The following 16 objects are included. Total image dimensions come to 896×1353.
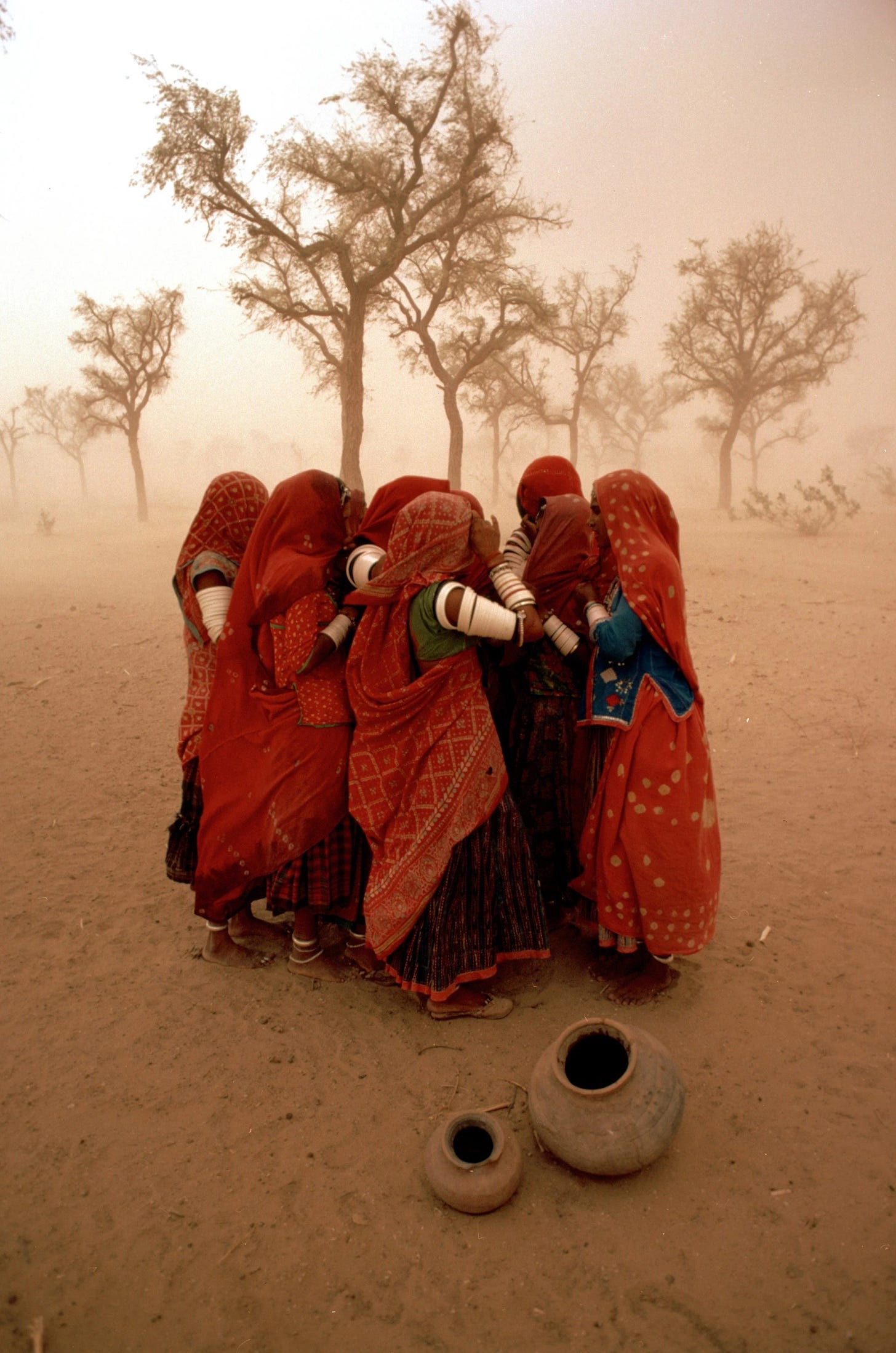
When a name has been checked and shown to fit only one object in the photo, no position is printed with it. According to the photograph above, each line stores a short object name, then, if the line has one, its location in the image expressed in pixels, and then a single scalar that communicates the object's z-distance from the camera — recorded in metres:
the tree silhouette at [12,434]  32.69
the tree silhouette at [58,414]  33.66
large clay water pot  2.16
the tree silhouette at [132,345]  21.97
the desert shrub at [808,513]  16.95
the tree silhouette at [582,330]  21.50
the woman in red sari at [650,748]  2.77
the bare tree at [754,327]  21.48
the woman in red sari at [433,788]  2.76
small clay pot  2.15
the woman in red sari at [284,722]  2.93
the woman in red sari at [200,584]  3.17
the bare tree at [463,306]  15.72
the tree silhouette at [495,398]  21.88
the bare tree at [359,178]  13.00
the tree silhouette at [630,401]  32.16
